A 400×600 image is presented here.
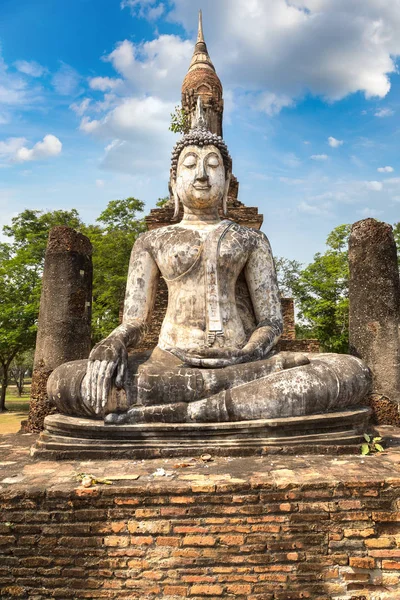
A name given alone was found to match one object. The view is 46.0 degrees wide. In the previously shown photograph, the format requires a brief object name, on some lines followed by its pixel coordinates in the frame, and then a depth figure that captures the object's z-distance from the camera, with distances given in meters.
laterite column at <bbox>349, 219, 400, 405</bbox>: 5.45
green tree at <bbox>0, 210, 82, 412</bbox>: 17.20
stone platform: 2.87
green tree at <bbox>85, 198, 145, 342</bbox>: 18.86
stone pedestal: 3.69
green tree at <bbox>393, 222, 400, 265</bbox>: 21.78
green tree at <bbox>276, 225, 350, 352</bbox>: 19.97
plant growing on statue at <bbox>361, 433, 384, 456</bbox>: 3.71
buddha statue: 3.80
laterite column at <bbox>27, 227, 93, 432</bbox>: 5.89
